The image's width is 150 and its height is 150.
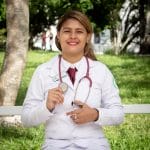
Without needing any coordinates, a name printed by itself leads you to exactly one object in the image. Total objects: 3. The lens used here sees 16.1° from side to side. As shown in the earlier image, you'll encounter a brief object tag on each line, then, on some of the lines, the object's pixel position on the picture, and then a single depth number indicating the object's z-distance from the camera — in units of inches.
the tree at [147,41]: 1027.3
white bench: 180.9
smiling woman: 123.0
